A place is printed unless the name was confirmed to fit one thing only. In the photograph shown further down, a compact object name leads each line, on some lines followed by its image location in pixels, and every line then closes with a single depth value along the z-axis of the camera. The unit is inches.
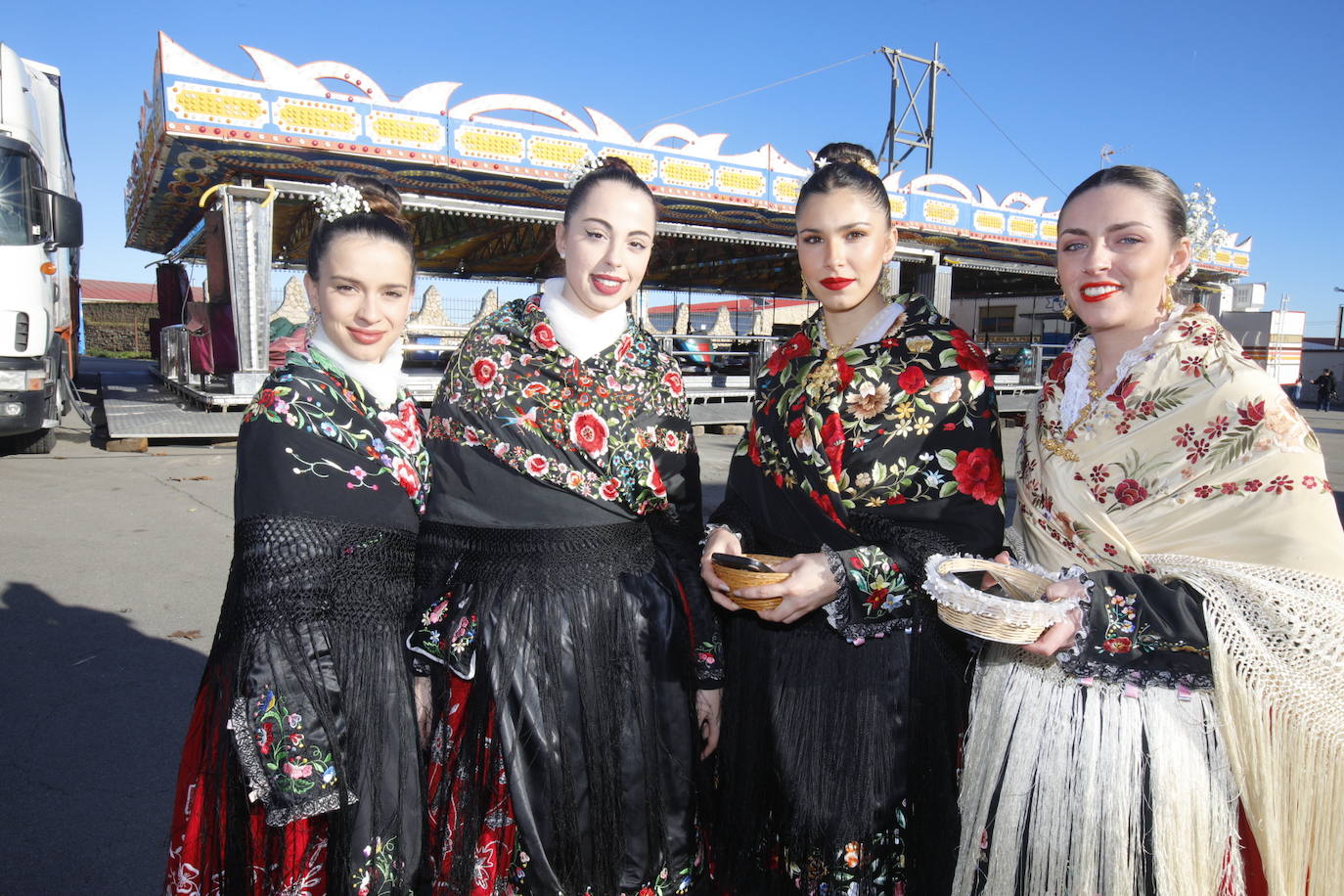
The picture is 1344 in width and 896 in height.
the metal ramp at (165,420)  342.6
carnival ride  335.6
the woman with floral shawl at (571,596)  70.1
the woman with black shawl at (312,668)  61.5
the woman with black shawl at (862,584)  67.1
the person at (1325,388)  905.5
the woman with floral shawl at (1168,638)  56.2
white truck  263.7
